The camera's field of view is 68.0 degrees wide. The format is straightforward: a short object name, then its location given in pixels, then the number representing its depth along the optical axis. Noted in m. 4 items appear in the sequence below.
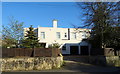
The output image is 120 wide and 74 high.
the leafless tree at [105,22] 11.19
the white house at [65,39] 18.07
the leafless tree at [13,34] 10.50
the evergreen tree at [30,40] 10.78
